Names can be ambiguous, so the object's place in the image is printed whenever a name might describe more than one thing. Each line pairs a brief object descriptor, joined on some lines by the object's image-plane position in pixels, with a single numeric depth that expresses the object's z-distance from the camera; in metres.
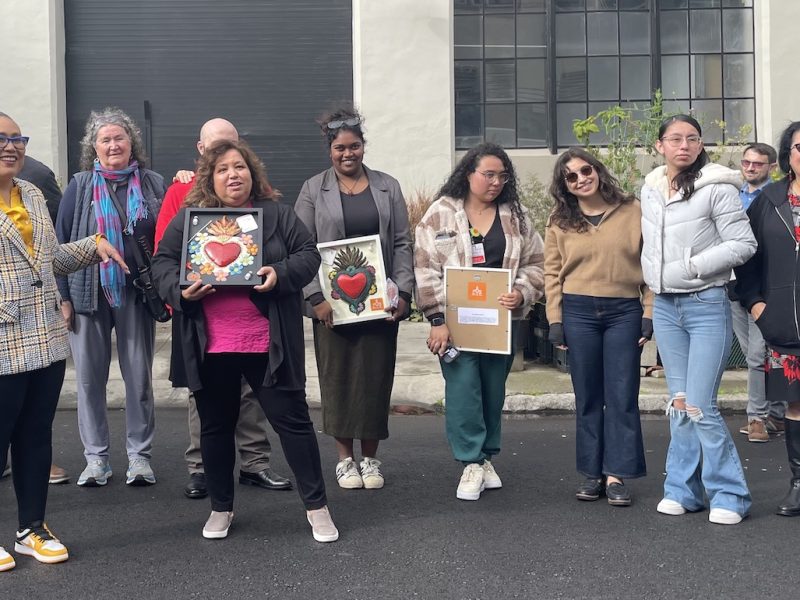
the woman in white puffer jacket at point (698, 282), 5.41
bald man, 5.96
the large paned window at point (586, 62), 14.94
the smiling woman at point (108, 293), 6.23
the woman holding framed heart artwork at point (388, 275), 6.13
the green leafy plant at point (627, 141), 11.41
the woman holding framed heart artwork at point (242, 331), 5.03
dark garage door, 14.73
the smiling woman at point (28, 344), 4.82
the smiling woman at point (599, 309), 5.74
